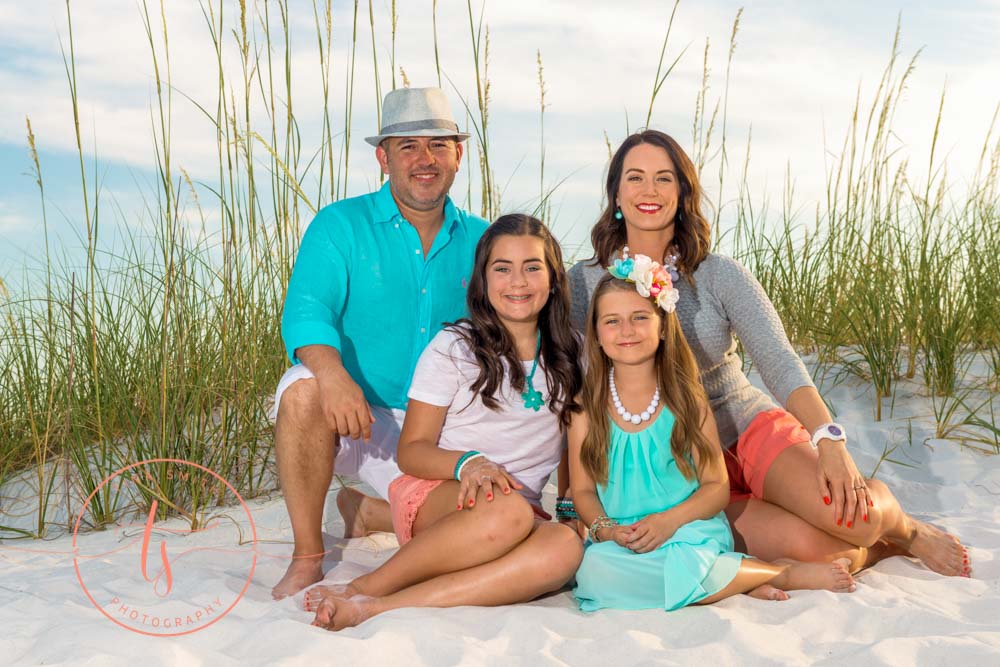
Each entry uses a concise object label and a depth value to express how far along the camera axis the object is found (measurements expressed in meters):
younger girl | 2.31
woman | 2.50
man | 2.90
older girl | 2.24
